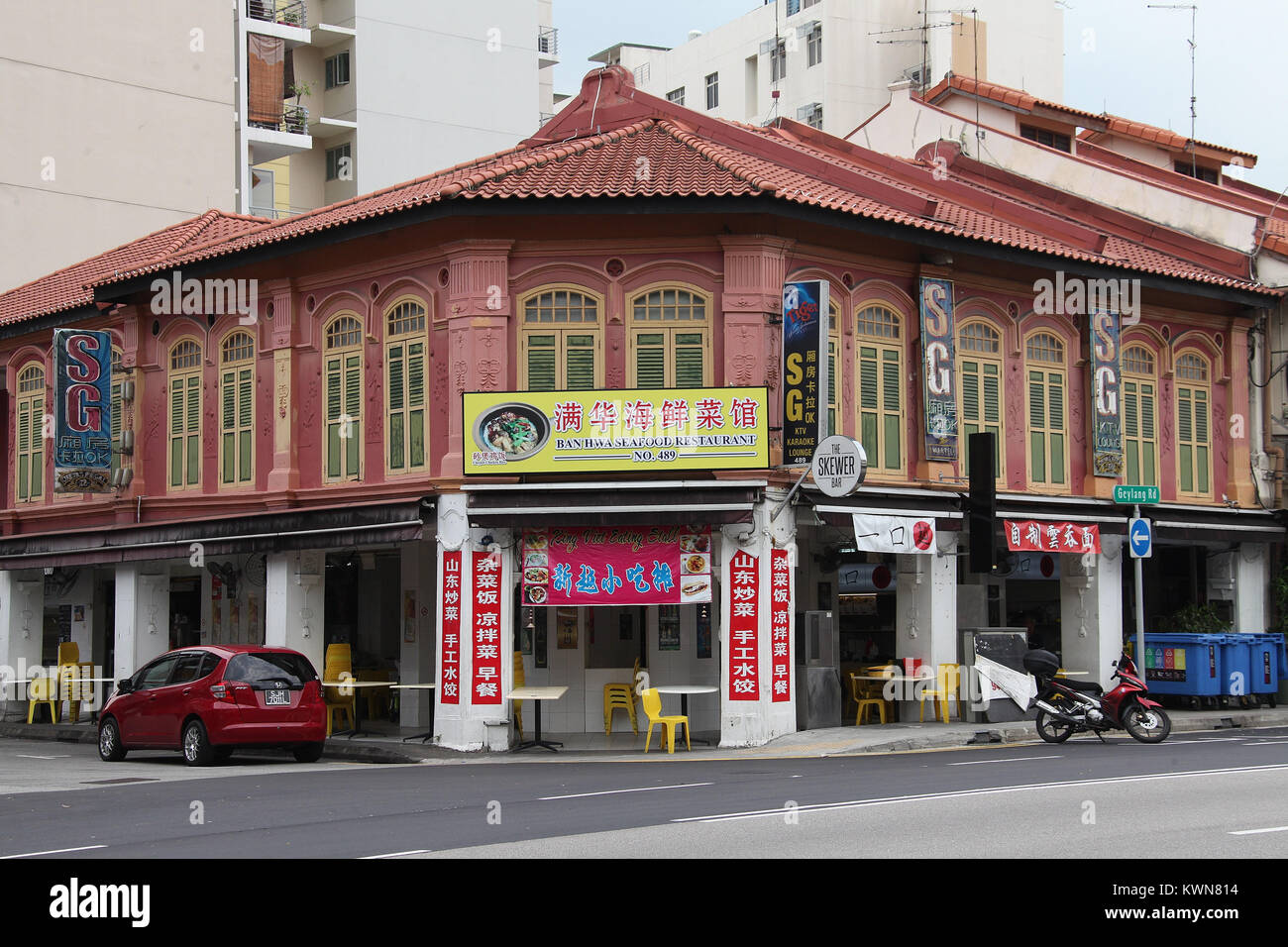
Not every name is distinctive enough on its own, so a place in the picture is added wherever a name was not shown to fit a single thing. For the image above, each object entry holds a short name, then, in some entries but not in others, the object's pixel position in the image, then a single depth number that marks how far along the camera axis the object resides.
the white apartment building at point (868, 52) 52.69
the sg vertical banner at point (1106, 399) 26.75
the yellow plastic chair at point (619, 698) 23.17
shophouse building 22.16
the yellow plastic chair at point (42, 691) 28.36
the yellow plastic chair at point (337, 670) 24.91
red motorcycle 21.03
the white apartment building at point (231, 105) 38.56
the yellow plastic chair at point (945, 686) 24.08
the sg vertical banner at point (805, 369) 22.23
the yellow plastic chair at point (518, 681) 22.67
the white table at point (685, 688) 21.19
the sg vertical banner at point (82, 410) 27.55
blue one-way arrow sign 24.25
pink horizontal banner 21.81
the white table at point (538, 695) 21.25
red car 19.92
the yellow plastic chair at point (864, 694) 23.94
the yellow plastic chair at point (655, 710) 20.78
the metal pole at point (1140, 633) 24.31
